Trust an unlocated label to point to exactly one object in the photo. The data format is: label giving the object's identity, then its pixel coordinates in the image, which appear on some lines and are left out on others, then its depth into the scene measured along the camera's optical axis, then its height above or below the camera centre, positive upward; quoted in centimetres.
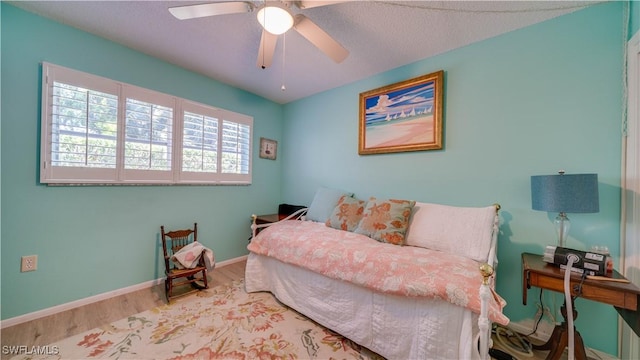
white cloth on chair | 228 -81
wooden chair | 219 -87
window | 191 +42
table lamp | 136 -5
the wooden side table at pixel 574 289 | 118 -58
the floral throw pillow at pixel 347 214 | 238 -37
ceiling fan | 138 +104
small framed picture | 356 +49
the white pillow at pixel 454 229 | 168 -38
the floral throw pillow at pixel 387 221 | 197 -36
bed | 128 -65
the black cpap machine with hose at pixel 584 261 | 129 -45
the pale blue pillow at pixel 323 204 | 282 -30
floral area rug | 154 -119
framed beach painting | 226 +72
